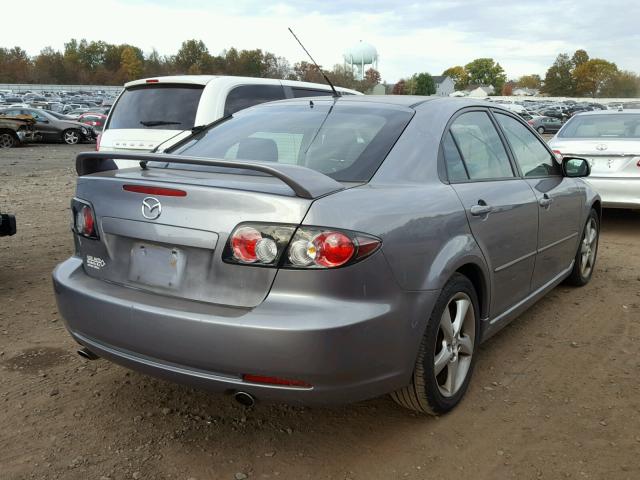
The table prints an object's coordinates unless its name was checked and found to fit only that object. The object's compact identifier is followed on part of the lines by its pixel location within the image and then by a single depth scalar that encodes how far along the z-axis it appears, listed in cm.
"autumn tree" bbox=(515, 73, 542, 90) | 17572
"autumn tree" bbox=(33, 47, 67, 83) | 11719
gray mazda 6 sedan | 242
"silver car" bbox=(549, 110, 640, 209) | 757
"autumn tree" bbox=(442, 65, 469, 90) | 16075
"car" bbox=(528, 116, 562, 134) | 3981
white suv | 662
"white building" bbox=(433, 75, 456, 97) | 14434
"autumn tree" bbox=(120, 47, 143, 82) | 11856
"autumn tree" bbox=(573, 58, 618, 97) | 12975
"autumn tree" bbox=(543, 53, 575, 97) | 13325
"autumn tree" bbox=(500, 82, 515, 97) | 15477
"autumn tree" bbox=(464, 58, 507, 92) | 15400
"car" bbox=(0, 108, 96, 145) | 2348
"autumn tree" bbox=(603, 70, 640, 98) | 12875
